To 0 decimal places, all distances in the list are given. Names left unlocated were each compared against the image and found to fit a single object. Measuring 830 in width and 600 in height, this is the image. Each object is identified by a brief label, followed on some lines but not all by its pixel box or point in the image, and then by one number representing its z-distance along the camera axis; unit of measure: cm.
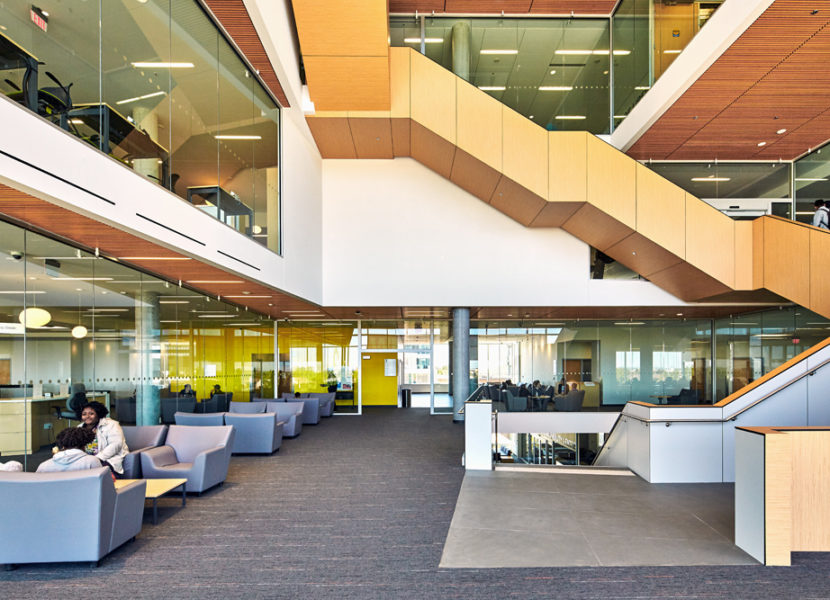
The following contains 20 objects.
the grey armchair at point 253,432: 983
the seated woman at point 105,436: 642
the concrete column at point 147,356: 877
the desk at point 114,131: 525
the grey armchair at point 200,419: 932
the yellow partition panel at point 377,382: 1747
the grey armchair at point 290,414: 1199
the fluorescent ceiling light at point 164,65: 644
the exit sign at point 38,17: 477
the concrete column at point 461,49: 1394
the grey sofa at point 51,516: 454
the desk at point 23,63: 434
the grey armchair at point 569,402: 1608
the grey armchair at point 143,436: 776
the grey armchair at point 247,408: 1184
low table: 575
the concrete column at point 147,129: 604
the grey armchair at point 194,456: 698
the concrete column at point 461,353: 1471
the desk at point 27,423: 589
